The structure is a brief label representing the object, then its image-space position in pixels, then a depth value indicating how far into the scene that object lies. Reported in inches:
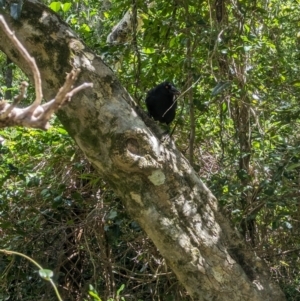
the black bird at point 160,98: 161.5
